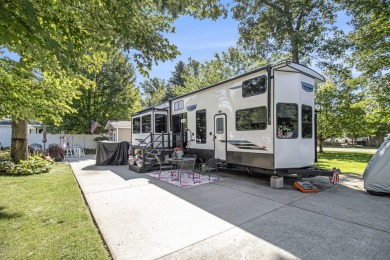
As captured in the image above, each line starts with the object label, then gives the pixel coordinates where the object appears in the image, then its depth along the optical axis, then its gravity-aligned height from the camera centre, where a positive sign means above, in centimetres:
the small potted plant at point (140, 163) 952 -140
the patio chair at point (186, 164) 769 -117
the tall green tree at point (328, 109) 2033 +219
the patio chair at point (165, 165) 1029 -163
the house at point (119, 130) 2172 +26
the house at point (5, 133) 2235 +1
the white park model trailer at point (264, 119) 620 +43
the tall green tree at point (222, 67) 2250 +692
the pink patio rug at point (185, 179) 717 -171
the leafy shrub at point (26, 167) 873 -144
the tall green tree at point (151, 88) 4320 +911
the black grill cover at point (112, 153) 1212 -116
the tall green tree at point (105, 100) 2218 +353
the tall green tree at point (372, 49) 1070 +447
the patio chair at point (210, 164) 715 -119
